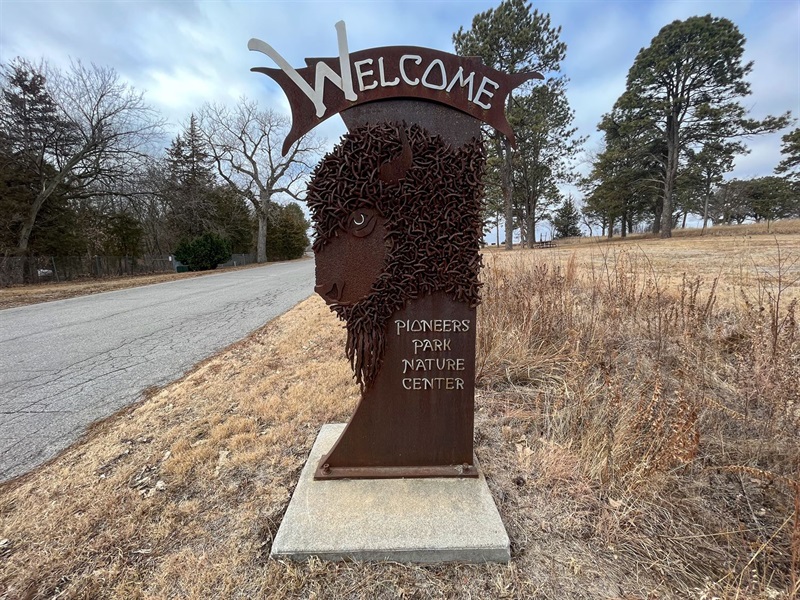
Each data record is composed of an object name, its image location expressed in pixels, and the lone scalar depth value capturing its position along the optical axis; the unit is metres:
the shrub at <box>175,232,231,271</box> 22.20
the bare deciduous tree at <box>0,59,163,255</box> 15.67
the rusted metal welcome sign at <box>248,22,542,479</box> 1.97
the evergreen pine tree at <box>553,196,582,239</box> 49.38
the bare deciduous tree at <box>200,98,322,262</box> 26.91
